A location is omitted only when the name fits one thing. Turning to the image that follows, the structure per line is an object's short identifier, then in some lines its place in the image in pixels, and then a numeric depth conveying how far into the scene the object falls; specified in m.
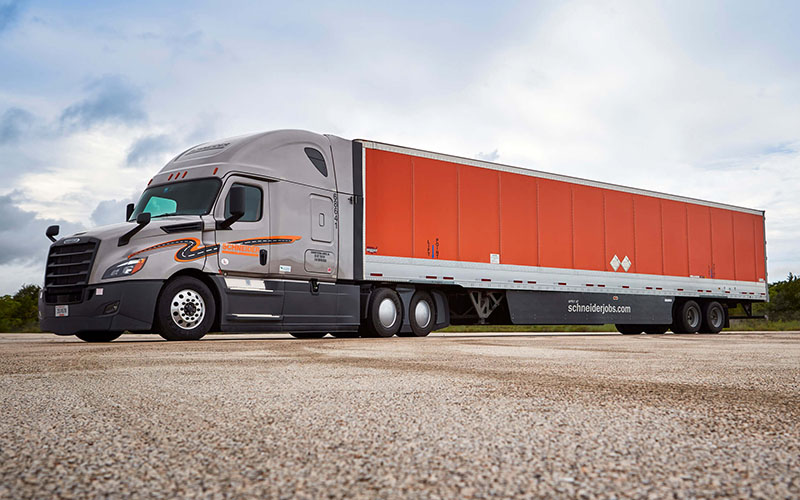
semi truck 10.51
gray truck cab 10.30
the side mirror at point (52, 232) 11.32
